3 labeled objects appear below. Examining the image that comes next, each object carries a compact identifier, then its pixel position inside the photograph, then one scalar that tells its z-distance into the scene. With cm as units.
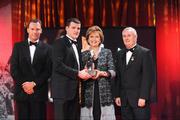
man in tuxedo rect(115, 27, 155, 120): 465
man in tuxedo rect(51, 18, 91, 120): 474
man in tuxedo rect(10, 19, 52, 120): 493
